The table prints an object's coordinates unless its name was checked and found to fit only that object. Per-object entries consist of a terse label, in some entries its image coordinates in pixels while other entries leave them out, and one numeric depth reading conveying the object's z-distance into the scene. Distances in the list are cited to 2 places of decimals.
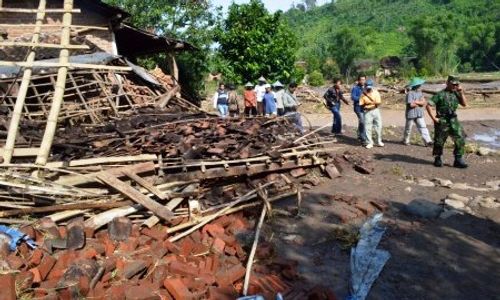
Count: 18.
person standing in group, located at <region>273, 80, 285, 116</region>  12.33
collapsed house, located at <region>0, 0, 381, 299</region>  4.50
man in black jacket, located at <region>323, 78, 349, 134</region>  12.50
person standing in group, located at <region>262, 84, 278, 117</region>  12.41
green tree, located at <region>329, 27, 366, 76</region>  51.25
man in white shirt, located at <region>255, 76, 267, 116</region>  13.73
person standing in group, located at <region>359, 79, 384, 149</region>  10.45
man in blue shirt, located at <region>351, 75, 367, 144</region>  11.13
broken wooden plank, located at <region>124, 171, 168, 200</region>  5.93
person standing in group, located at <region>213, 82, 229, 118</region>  13.66
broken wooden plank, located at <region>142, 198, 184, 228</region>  5.56
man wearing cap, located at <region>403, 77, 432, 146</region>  10.57
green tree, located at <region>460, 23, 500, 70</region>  53.31
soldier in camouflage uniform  8.55
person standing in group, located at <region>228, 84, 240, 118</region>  14.31
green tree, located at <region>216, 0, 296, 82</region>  18.77
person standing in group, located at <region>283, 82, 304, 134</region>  12.17
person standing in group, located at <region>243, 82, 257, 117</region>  13.81
